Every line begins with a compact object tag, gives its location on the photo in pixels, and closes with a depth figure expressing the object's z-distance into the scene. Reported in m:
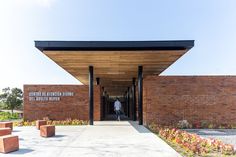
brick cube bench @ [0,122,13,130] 8.37
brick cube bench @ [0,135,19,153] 4.90
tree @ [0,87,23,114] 24.57
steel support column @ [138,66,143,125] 9.86
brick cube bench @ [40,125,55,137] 6.84
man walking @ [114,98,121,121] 12.39
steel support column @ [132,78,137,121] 12.91
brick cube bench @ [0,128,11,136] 6.30
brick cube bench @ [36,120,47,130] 8.76
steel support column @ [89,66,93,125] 9.98
